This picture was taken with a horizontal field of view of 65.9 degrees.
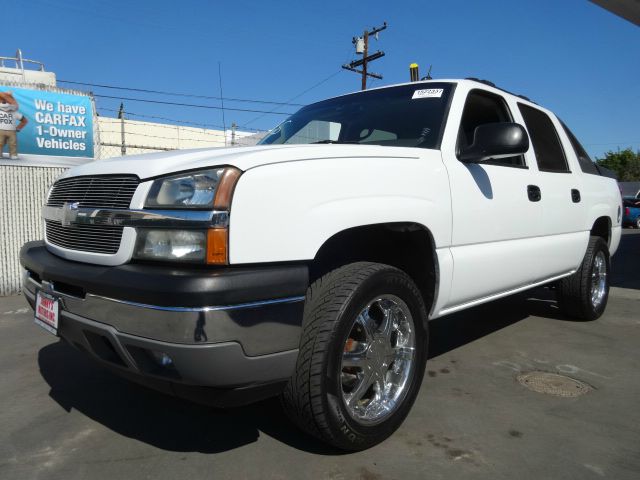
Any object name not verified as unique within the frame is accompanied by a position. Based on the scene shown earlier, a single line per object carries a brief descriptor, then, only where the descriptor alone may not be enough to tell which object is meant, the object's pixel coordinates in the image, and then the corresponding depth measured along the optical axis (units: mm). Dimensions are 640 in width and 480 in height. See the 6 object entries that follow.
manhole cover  3156
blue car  23094
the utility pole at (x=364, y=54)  24719
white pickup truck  1810
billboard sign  6910
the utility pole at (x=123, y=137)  9188
